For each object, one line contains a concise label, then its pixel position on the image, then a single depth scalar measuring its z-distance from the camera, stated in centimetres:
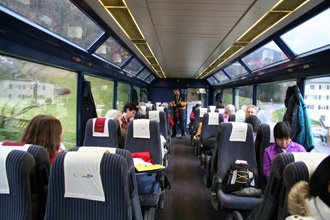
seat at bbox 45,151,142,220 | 152
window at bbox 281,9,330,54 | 387
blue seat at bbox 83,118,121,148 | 360
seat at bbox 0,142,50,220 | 173
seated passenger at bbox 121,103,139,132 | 481
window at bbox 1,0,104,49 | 308
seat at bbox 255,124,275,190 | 346
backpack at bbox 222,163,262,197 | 305
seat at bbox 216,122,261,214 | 342
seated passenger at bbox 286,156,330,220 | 147
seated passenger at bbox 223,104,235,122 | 671
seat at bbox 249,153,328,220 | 176
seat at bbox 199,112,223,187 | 559
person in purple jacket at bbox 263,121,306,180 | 311
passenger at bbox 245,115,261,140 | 453
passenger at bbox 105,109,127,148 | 384
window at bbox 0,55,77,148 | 309
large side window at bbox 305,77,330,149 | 429
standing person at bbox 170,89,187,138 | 1073
